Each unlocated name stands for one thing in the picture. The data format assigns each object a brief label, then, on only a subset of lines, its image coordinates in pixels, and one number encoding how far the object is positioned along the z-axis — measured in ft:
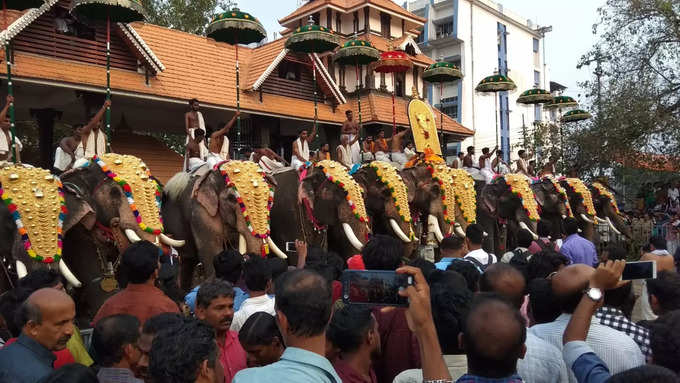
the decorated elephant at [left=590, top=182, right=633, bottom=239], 53.98
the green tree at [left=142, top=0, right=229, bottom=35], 76.64
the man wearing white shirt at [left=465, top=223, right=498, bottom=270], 19.60
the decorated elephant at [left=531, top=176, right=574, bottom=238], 47.34
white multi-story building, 116.88
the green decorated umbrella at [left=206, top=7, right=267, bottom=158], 36.06
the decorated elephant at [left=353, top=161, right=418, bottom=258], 31.55
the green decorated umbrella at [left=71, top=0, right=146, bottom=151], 29.40
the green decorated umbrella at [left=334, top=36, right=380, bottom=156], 44.78
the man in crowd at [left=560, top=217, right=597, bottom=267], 26.19
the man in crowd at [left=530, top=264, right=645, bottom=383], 9.17
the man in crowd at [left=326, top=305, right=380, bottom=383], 9.25
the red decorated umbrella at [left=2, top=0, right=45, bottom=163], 27.58
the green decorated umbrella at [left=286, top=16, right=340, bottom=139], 40.55
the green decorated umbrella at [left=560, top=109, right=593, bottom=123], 67.35
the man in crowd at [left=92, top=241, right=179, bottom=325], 12.22
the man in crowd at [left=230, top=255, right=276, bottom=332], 13.11
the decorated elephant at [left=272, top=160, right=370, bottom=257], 29.04
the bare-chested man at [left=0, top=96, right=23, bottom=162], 26.43
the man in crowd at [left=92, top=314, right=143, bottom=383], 9.66
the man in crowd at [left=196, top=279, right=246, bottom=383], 10.88
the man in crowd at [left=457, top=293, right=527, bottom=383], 7.14
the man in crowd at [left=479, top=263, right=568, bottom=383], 9.04
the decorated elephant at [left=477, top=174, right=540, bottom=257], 41.60
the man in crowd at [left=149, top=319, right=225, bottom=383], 7.39
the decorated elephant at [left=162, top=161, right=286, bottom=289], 25.18
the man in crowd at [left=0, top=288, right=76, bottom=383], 9.25
